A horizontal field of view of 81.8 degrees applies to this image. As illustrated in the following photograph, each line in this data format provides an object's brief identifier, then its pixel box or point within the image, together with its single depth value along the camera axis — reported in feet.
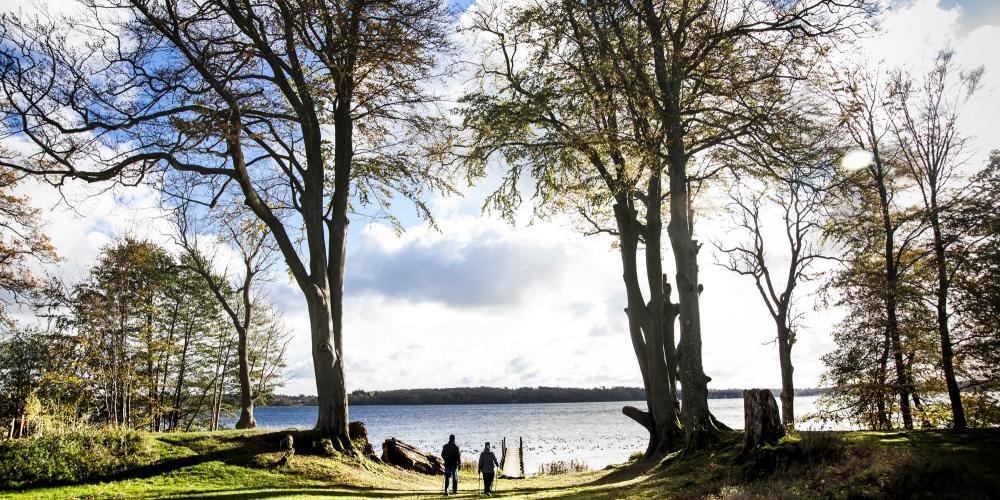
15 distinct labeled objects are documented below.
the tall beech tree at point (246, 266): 80.84
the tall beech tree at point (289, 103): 49.32
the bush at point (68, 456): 44.21
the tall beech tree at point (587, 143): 52.03
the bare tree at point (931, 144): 53.36
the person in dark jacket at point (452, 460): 49.67
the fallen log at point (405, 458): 66.85
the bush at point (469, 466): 82.38
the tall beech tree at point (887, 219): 52.75
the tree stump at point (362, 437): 59.00
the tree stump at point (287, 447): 51.34
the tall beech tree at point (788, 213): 41.70
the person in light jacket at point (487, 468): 50.19
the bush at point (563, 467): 86.28
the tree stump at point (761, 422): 34.17
